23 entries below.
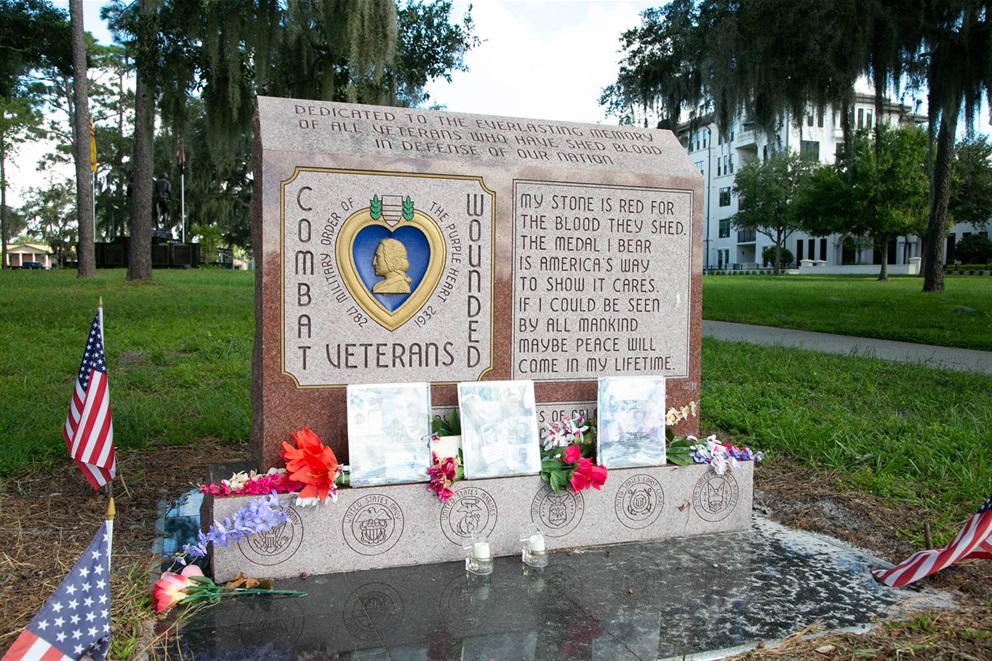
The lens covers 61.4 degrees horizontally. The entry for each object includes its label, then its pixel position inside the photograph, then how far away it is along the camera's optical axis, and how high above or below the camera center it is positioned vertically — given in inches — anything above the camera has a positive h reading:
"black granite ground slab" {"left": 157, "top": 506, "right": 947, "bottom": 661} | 110.3 -49.0
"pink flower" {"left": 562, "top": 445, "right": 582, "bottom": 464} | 151.6 -32.5
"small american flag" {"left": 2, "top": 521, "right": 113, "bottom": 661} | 89.6 -37.3
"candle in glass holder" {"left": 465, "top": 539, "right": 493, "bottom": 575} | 137.2 -46.6
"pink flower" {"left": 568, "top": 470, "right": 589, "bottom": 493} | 149.0 -36.7
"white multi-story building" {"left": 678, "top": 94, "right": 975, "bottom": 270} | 2021.4 +115.2
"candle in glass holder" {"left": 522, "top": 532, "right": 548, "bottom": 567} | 141.1 -46.7
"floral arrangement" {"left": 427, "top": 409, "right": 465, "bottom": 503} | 141.1 -33.7
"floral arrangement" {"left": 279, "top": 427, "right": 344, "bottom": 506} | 134.7 -31.7
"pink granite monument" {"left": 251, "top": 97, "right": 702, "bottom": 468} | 146.3 +3.3
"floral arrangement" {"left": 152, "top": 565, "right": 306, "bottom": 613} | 120.0 -46.9
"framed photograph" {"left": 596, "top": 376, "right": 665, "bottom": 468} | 157.9 -28.0
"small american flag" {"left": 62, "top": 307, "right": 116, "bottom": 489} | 153.7 -26.6
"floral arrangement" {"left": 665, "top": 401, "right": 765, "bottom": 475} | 159.6 -34.3
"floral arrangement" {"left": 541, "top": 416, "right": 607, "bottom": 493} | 149.2 -33.8
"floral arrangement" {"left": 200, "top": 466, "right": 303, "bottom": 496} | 134.3 -34.1
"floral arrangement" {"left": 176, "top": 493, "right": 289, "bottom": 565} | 129.3 -38.9
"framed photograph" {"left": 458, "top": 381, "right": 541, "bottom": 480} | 148.3 -27.6
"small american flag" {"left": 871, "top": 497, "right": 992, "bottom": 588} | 122.3 -42.0
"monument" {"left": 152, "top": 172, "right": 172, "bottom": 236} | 1199.6 +110.7
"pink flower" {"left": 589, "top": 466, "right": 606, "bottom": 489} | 149.3 -35.9
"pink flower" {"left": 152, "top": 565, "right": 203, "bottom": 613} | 119.3 -45.8
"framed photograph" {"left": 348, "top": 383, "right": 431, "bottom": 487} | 141.2 -27.1
